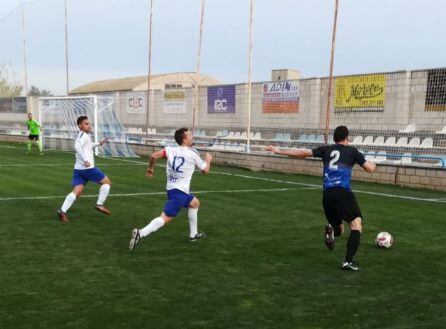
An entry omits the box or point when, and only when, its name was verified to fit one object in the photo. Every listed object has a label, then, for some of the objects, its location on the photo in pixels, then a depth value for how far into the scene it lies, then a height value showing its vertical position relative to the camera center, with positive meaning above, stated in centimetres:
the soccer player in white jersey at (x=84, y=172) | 908 -127
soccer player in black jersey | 623 -89
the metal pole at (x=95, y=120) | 2414 -92
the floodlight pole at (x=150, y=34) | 2534 +323
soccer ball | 732 -180
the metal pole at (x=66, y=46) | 3219 +321
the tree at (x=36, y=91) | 5606 +69
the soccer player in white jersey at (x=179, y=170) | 712 -90
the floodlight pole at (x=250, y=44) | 1941 +222
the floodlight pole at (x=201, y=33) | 2244 +298
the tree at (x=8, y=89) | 5453 +83
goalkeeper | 2462 -150
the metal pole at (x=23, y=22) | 3594 +506
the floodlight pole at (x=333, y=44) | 1617 +197
